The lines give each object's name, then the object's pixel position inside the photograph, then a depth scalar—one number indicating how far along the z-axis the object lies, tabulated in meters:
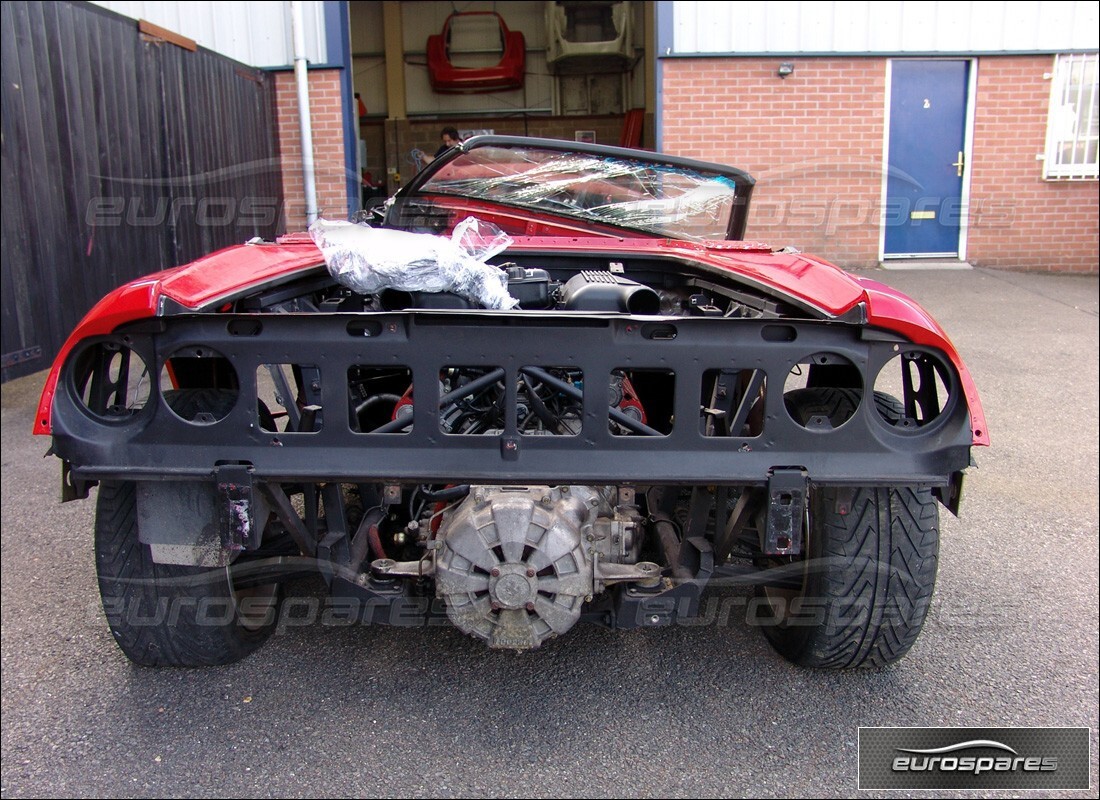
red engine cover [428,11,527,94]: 15.12
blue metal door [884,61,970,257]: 10.03
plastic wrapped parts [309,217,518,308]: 2.49
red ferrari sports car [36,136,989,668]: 2.15
